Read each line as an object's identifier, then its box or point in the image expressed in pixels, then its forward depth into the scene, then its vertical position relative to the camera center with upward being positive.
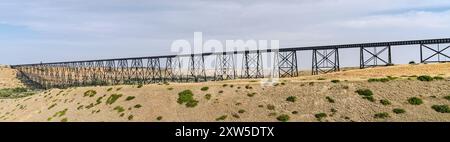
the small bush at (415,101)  34.62 -2.23
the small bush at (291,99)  39.44 -2.24
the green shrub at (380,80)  40.13 -0.82
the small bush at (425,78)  38.66 -0.69
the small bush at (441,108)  32.71 -2.62
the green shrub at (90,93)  57.53 -2.29
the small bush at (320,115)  34.87 -3.21
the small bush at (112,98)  50.78 -2.60
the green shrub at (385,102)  35.41 -2.32
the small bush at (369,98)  36.36 -2.08
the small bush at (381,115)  33.28 -3.07
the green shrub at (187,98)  43.38 -2.35
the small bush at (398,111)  33.69 -2.83
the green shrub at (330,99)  37.47 -2.19
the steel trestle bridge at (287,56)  51.10 +2.29
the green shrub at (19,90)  121.99 -3.87
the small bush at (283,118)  35.72 -3.42
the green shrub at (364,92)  37.66 -1.69
